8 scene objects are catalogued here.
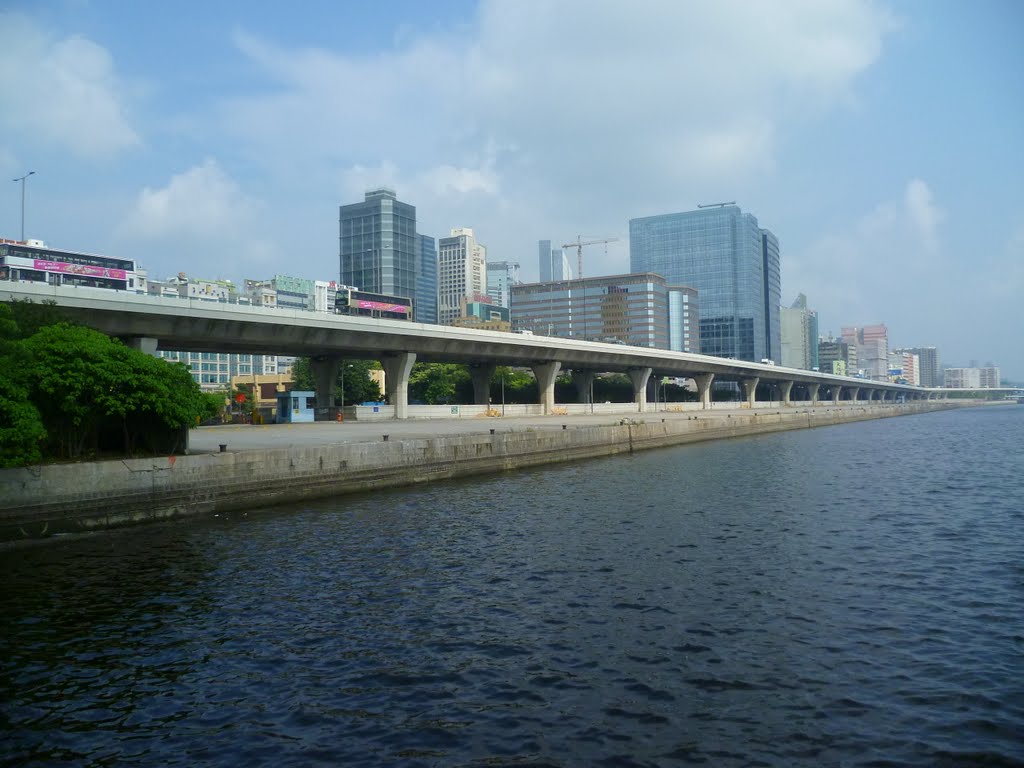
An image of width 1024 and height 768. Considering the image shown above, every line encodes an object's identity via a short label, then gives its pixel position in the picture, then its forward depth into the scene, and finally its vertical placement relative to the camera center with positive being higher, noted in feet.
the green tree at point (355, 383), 369.09 +10.77
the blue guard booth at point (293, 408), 207.92 -1.25
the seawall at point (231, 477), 71.61 -9.80
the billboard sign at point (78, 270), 500.33 +103.05
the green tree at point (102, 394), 76.13 +1.43
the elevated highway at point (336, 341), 151.33 +18.57
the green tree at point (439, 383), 372.99 +10.08
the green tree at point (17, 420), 68.39 -1.23
